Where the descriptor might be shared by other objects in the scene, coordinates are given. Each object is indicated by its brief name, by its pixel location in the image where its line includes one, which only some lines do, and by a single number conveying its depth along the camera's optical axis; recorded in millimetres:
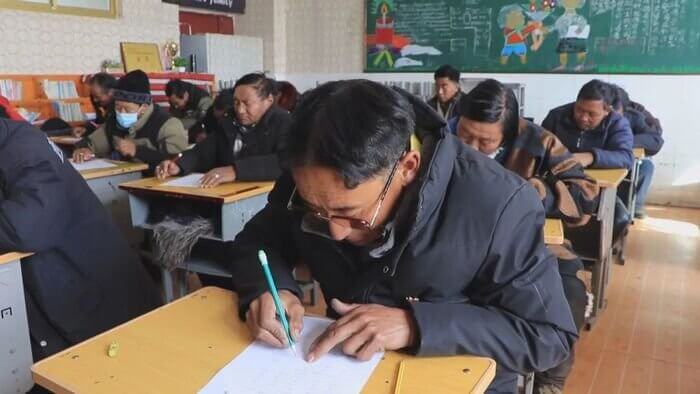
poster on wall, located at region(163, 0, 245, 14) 6653
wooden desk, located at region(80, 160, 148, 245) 3072
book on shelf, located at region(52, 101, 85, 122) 5457
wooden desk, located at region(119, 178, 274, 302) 2529
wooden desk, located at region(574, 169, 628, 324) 2787
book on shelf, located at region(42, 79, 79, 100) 5391
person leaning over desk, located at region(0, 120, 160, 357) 1623
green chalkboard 5477
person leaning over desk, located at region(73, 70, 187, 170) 3459
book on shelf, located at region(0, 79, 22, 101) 5082
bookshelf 5262
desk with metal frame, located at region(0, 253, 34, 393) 1648
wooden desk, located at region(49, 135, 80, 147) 4565
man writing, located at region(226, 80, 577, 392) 901
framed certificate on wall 6062
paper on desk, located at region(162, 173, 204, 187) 2691
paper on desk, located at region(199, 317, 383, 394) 905
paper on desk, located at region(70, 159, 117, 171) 3148
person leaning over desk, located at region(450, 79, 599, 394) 2068
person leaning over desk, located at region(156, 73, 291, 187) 2836
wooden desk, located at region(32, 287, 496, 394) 927
